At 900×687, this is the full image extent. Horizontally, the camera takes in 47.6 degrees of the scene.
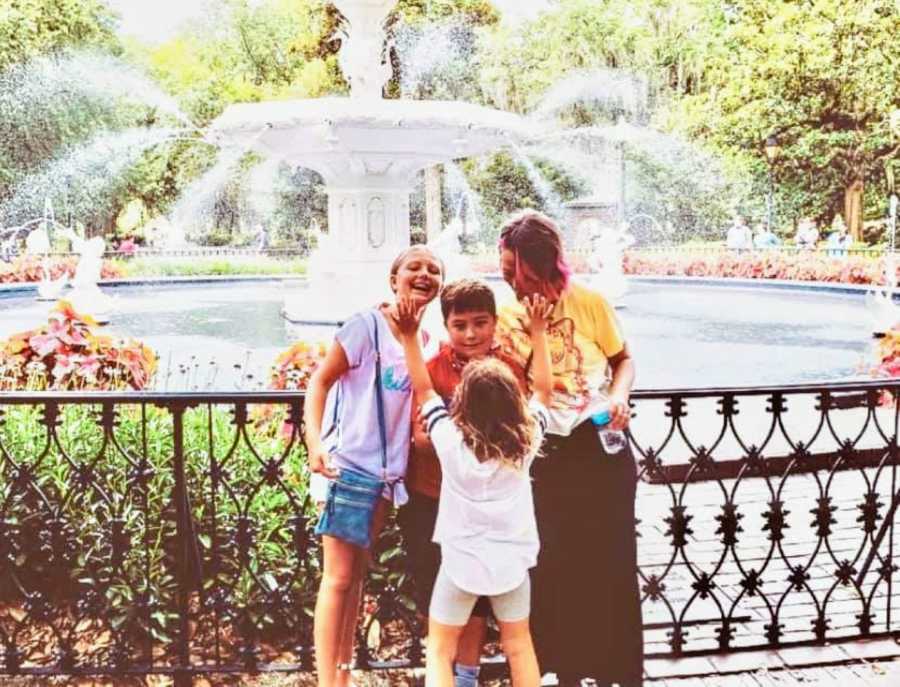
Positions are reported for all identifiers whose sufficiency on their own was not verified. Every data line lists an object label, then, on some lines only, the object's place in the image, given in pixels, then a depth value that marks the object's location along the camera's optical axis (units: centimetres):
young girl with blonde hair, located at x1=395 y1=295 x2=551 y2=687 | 284
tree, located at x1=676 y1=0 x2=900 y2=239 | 2956
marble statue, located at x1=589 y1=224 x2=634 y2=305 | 1644
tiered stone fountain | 941
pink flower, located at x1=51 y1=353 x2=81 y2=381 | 564
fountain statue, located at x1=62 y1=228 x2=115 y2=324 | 1414
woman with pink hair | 308
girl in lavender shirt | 305
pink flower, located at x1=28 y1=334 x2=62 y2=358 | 575
